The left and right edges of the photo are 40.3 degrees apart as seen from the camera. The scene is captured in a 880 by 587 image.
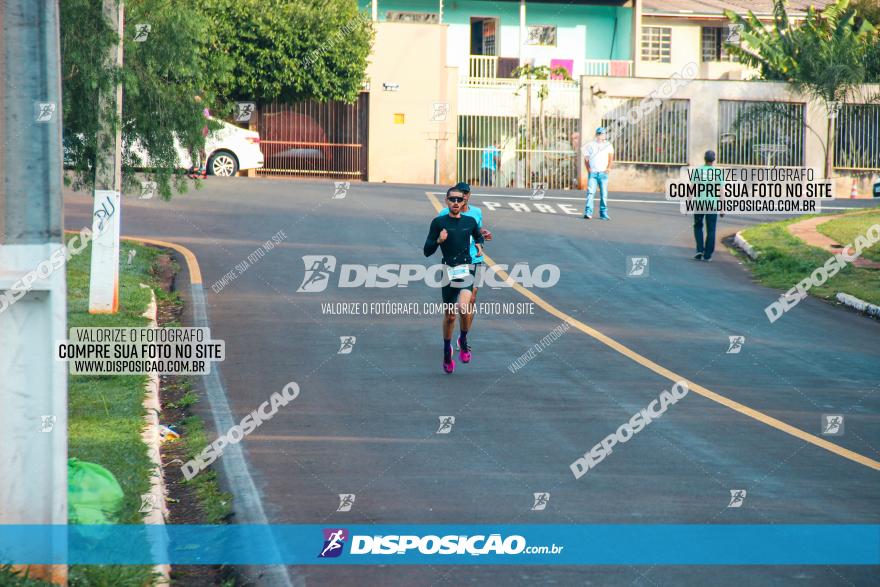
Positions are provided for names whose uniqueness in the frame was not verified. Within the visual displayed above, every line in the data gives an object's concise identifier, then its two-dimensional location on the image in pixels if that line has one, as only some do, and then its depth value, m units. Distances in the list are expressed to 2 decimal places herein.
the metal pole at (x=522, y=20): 48.47
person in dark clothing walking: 22.91
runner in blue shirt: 13.70
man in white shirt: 27.16
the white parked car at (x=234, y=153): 33.59
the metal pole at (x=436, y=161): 44.66
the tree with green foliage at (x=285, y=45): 41.16
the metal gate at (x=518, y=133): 43.34
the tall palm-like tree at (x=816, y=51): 41.12
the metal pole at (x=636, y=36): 50.53
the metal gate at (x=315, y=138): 44.00
